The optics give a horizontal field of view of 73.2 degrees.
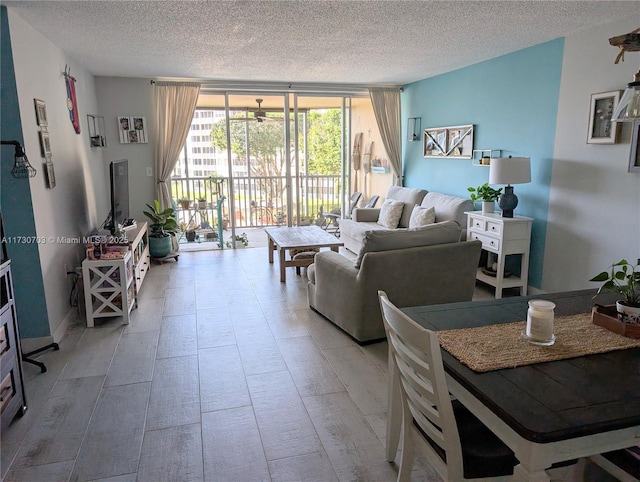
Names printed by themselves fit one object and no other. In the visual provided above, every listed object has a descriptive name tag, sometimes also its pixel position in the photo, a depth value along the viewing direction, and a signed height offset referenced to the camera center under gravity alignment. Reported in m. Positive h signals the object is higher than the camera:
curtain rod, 6.10 +1.07
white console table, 3.64 -1.07
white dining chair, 1.37 -0.88
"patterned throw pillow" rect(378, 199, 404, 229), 5.87 -0.76
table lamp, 3.99 -0.12
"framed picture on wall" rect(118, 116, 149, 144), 5.85 +0.43
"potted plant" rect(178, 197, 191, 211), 6.34 -0.62
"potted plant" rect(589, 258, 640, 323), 1.64 -0.53
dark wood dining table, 1.15 -0.69
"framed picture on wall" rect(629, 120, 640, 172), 3.21 +0.05
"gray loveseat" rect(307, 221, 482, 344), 3.10 -0.85
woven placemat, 1.47 -0.67
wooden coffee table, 4.76 -0.92
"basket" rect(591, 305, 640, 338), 1.63 -0.64
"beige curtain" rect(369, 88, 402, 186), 6.83 +0.59
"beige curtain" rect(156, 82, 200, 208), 5.93 +0.51
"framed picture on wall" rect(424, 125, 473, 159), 5.28 +0.21
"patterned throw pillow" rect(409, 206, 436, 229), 5.17 -0.70
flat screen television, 4.17 -0.34
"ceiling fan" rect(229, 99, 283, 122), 6.78 +0.66
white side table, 4.11 -0.81
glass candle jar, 1.56 -0.60
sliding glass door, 6.58 +0.00
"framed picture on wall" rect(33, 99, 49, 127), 3.23 +0.37
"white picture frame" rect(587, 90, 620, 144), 3.38 +0.30
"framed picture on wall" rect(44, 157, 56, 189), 3.35 -0.10
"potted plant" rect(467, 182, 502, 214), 4.43 -0.39
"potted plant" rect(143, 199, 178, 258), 5.77 -0.92
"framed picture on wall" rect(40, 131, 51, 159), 3.27 +0.13
